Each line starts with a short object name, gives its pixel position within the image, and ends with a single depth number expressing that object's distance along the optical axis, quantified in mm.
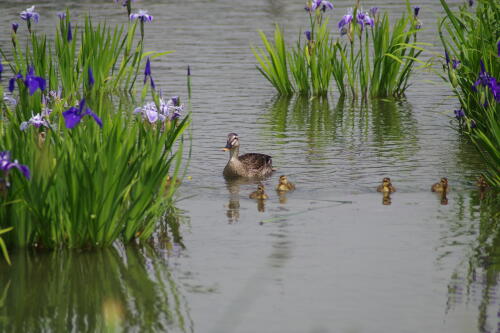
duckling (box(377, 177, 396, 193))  19187
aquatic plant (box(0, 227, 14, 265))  13336
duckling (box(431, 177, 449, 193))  19172
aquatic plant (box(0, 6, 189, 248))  14312
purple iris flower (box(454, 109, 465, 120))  24478
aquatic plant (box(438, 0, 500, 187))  18203
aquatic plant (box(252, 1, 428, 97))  29359
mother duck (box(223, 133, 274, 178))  21750
